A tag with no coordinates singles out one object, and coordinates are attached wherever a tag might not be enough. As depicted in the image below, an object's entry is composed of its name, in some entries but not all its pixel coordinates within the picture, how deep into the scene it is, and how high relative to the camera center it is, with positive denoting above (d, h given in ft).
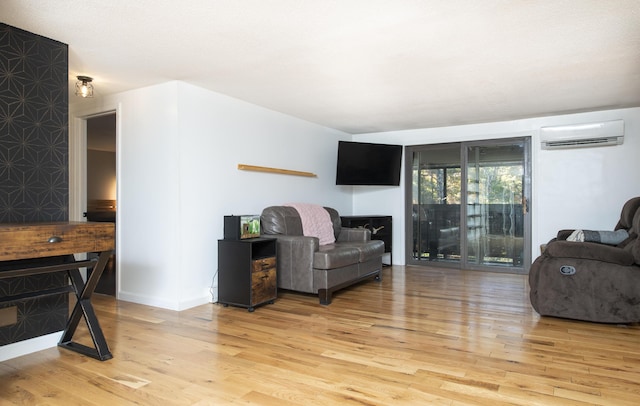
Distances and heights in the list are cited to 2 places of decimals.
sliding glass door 18.56 -0.19
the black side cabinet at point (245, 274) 12.12 -2.22
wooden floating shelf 14.47 +1.18
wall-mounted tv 19.43 +1.80
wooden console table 6.68 -0.90
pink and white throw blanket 15.28 -0.80
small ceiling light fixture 11.76 +3.27
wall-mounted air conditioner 15.83 +2.63
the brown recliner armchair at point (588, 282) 10.44 -2.13
